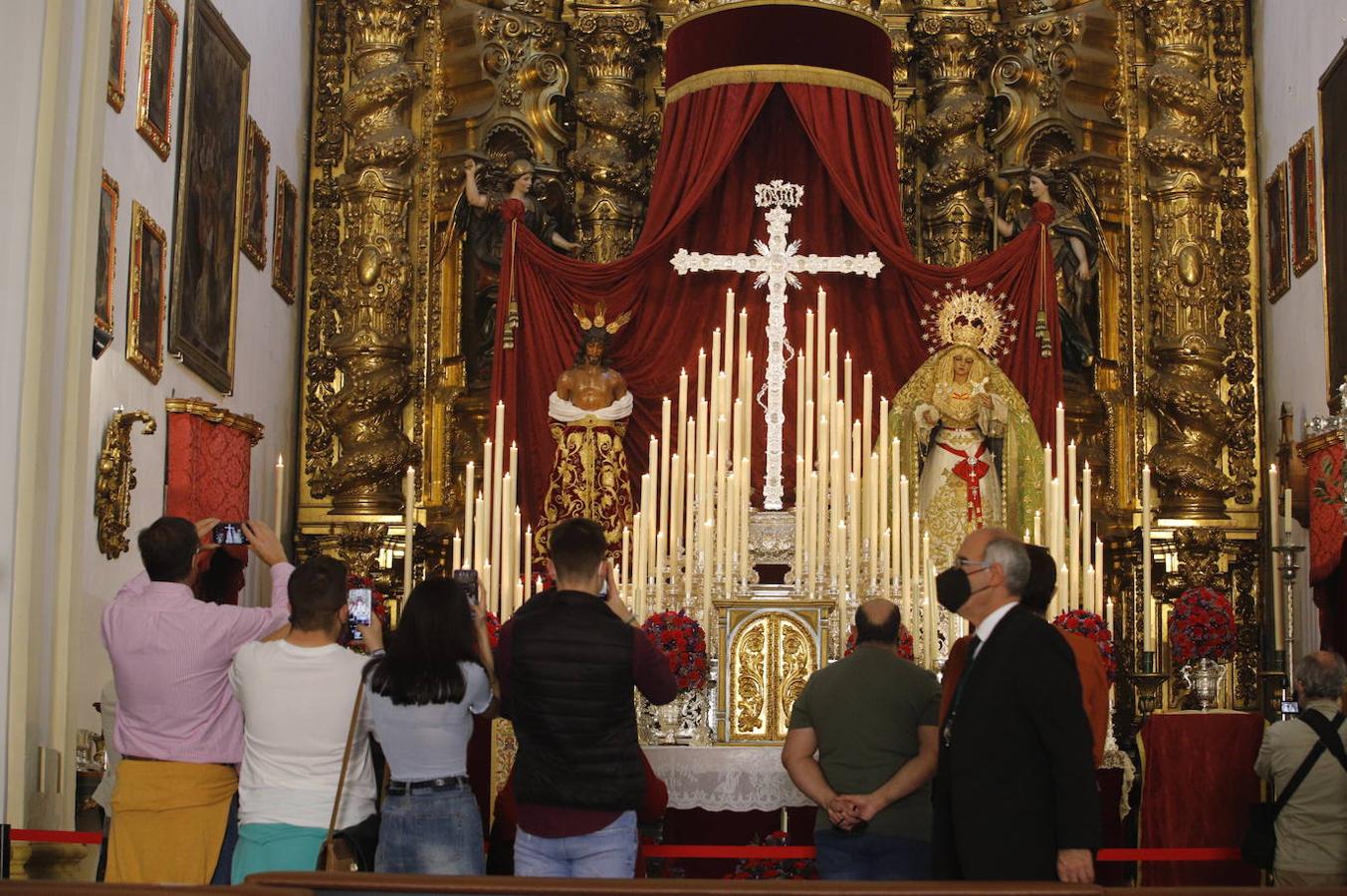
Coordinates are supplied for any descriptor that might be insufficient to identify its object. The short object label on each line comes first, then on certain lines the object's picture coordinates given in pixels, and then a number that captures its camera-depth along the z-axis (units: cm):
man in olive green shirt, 645
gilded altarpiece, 1387
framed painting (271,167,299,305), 1376
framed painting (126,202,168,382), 1048
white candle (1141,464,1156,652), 892
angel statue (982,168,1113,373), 1406
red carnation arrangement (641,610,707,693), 815
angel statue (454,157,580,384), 1412
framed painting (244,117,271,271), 1293
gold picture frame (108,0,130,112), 1003
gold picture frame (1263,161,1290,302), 1367
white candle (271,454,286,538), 968
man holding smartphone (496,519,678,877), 594
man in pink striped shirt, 612
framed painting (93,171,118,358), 977
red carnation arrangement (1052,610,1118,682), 862
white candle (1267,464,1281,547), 1062
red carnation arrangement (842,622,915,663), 862
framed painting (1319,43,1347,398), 1208
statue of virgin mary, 1162
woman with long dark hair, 577
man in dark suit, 542
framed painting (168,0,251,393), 1144
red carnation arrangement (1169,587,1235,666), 919
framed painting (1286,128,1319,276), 1291
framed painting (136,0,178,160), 1067
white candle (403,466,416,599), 902
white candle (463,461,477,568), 968
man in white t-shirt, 582
